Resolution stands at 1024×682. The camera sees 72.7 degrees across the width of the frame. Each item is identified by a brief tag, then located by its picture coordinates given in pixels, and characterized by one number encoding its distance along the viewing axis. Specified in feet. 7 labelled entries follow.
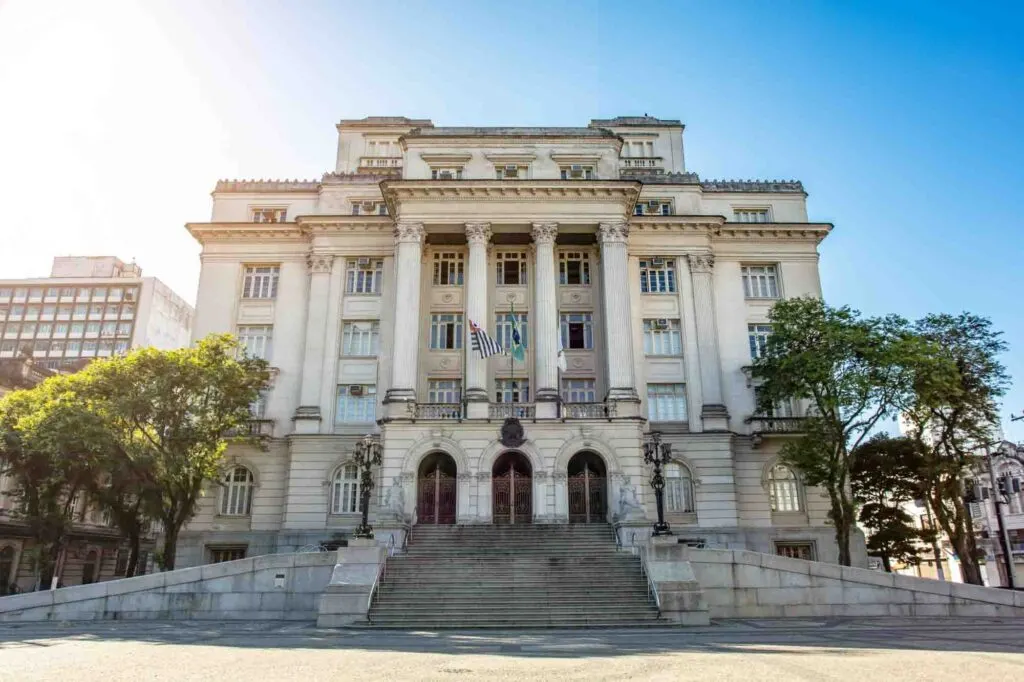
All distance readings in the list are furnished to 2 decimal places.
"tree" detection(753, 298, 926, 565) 92.58
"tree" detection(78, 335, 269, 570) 90.94
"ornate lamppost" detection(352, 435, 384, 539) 77.41
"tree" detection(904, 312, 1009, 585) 98.73
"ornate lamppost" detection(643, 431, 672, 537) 77.71
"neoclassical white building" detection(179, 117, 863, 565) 100.37
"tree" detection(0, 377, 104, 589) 89.40
